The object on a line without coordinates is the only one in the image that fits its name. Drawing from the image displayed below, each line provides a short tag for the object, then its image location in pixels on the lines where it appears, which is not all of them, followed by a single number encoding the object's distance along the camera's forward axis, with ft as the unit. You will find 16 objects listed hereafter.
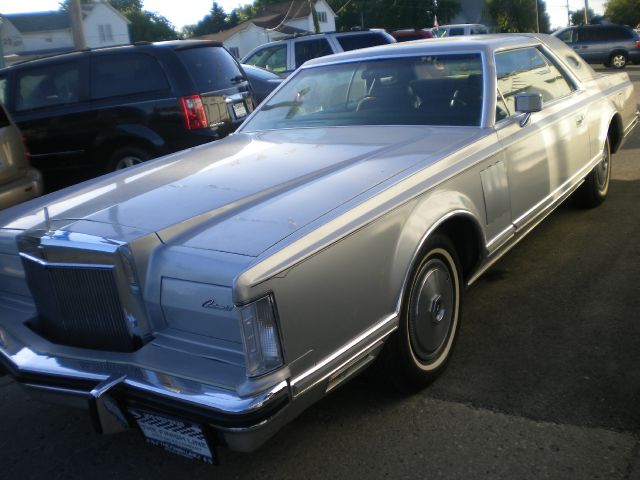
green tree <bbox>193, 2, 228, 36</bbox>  309.42
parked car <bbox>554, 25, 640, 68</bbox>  75.72
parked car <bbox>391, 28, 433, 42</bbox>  62.23
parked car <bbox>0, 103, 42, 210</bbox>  20.93
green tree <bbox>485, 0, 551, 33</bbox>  186.60
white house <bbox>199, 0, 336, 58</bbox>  214.90
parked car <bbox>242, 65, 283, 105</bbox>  35.35
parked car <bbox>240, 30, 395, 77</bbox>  45.47
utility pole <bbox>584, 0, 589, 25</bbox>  157.19
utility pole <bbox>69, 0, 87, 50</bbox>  43.80
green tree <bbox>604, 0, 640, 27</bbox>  169.17
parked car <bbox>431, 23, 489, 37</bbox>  79.10
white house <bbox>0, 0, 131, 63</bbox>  214.48
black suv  24.91
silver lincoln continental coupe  8.25
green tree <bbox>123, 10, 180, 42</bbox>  259.37
